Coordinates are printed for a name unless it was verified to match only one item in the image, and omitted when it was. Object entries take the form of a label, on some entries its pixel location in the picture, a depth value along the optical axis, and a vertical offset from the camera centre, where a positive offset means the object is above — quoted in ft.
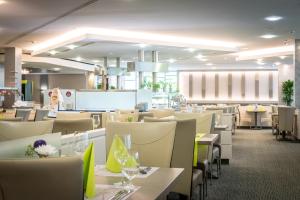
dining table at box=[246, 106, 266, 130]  57.26 -2.00
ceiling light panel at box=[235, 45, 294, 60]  48.91 +5.32
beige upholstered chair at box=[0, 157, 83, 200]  3.82 -0.75
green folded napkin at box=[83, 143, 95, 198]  5.31 -0.97
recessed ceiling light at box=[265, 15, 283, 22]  28.60 +5.37
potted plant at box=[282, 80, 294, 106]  58.29 +0.59
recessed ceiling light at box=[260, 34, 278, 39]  37.37 +5.43
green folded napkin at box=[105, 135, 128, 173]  6.85 -1.06
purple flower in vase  5.30 -0.59
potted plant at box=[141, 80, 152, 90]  43.04 +1.18
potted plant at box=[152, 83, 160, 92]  42.19 +0.96
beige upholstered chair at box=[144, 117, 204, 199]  11.83 -1.61
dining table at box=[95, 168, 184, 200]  5.66 -1.32
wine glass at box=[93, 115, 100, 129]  18.71 -1.15
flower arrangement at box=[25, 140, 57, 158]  5.19 -0.66
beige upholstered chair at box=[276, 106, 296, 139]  41.09 -2.21
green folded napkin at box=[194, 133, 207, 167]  15.77 -1.91
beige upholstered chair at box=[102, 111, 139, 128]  17.40 -0.90
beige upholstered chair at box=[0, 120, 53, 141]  7.88 -0.63
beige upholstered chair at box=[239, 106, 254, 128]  58.80 -3.01
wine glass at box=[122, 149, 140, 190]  6.30 -1.07
